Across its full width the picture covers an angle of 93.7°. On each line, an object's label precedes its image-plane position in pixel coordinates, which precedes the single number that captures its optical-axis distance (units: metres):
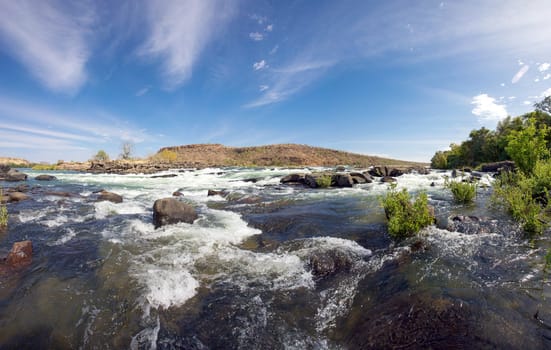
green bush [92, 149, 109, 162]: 81.19
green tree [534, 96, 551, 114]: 43.47
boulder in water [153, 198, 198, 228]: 9.05
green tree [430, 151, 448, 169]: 54.89
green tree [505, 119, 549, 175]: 13.05
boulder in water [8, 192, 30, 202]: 13.90
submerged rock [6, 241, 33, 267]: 5.96
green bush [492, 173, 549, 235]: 7.09
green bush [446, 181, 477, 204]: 11.44
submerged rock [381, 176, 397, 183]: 21.86
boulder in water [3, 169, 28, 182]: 26.67
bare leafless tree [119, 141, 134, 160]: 80.81
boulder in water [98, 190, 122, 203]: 13.99
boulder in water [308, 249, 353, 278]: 5.52
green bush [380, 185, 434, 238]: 7.15
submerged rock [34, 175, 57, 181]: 27.95
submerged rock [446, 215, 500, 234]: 7.53
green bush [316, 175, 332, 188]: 19.08
